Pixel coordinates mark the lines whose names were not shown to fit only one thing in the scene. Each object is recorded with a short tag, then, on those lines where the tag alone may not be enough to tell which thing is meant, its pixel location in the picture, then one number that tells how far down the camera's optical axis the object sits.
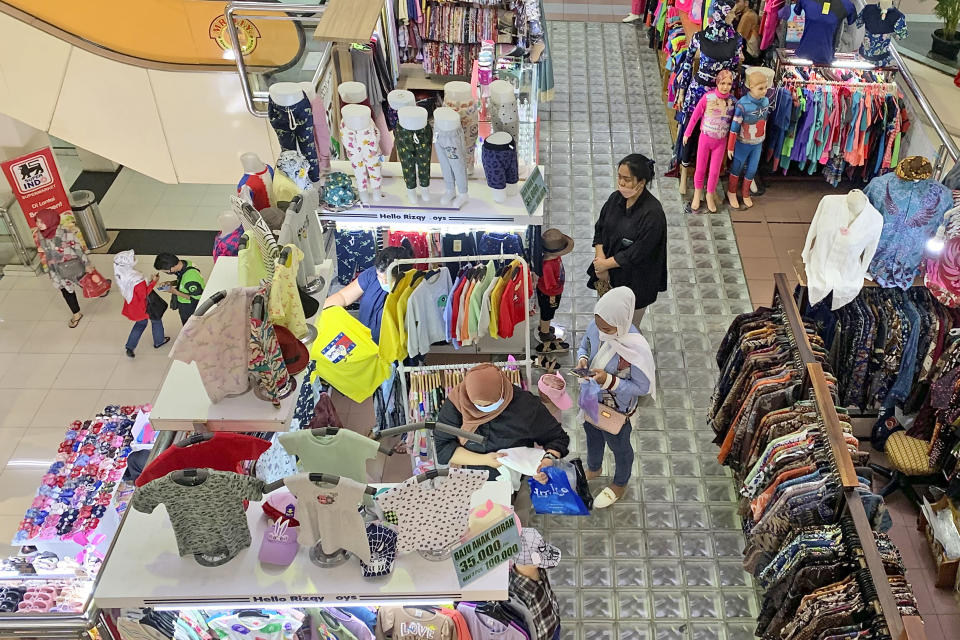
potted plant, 8.96
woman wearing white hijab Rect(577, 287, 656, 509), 4.73
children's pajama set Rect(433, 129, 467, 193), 4.70
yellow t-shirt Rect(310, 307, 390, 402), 4.88
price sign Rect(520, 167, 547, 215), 4.93
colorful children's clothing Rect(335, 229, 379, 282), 5.26
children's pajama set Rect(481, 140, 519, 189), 4.78
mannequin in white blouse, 5.42
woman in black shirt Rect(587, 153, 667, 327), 5.60
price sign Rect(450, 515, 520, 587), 3.08
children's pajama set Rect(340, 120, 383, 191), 4.75
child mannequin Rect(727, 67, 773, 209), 7.62
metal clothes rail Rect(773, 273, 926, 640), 3.55
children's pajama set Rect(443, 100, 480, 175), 5.02
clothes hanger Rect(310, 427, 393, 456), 3.29
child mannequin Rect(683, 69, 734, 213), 7.80
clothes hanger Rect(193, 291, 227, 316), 3.47
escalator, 7.85
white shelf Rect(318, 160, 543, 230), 4.94
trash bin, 9.70
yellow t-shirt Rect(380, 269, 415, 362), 5.15
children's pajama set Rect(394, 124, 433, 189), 4.70
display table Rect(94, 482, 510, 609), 3.06
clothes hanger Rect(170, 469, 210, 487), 2.99
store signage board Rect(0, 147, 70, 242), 8.80
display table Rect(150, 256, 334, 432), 3.52
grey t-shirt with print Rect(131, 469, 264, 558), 2.99
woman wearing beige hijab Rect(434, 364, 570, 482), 4.43
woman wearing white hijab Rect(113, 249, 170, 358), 7.74
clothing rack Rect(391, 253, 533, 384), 5.07
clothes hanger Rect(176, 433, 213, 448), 3.29
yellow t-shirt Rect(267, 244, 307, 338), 3.49
